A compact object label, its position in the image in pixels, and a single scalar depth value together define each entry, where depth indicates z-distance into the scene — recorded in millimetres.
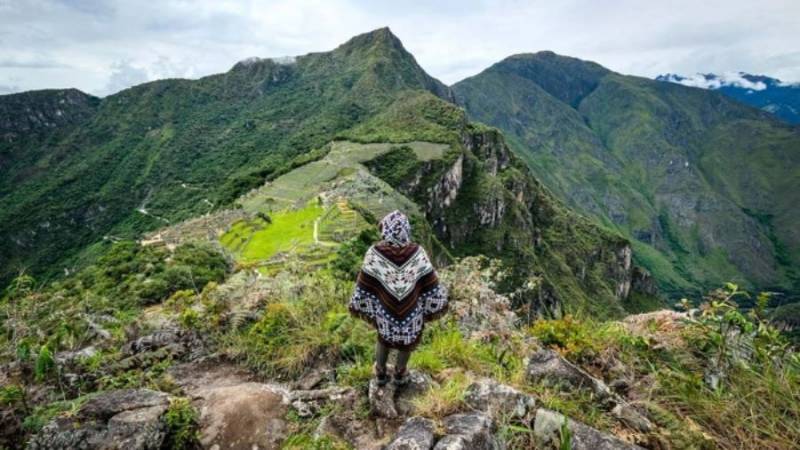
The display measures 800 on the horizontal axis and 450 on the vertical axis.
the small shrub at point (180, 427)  4340
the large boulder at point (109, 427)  4090
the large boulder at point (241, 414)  4512
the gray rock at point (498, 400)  4059
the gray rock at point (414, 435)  3594
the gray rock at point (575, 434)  3674
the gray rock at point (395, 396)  4492
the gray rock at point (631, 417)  4016
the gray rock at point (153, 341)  6359
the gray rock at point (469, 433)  3580
